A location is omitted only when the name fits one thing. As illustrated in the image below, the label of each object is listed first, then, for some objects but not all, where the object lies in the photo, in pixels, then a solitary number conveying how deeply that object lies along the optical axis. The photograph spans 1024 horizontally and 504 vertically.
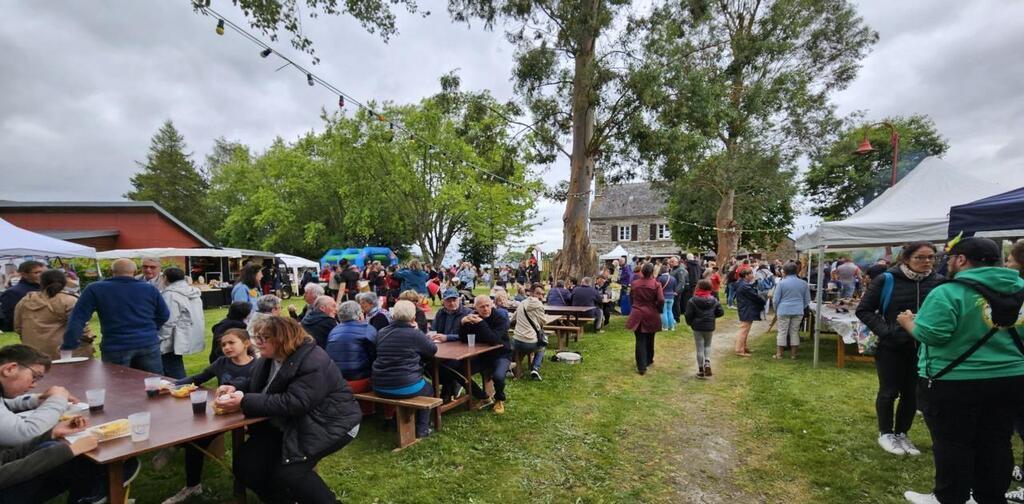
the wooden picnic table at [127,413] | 2.12
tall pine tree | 36.91
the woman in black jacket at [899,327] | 3.45
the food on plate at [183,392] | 2.90
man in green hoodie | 2.30
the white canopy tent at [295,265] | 21.03
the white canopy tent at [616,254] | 24.72
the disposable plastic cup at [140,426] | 2.17
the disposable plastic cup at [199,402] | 2.60
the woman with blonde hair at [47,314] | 4.15
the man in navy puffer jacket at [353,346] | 3.98
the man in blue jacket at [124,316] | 3.90
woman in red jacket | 6.07
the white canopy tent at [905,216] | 5.73
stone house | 38.12
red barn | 19.12
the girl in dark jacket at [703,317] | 5.88
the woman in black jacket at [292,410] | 2.40
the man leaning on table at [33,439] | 1.88
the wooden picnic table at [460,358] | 4.27
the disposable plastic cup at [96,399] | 2.65
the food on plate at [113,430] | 2.17
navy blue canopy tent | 4.00
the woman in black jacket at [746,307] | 7.27
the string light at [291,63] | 5.23
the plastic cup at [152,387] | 2.98
